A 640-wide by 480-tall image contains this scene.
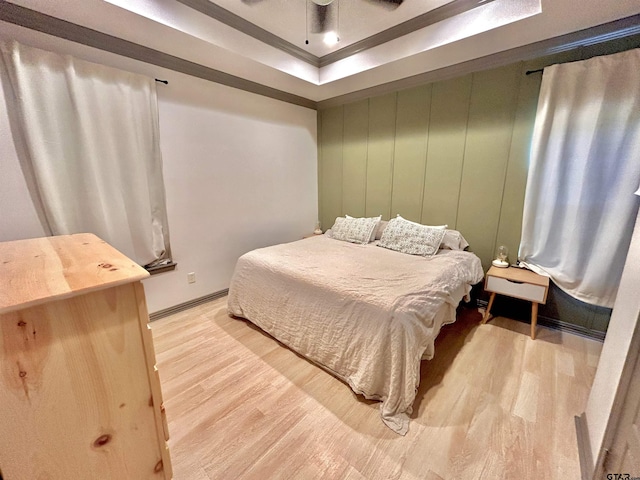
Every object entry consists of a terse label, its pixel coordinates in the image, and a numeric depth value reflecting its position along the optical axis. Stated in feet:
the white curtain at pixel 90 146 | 5.67
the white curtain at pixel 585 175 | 6.07
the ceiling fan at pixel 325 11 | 5.72
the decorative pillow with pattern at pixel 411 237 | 8.32
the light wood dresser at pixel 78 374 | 2.02
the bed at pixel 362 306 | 4.87
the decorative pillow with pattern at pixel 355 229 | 9.87
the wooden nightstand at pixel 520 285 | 6.94
